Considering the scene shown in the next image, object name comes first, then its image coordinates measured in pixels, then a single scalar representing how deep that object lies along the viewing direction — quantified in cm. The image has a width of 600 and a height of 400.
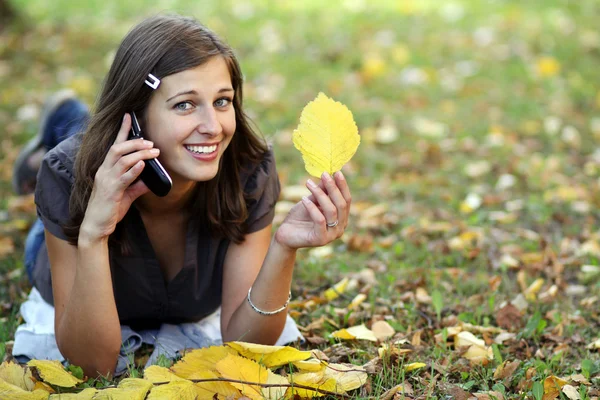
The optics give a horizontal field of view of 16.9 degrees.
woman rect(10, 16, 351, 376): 305
